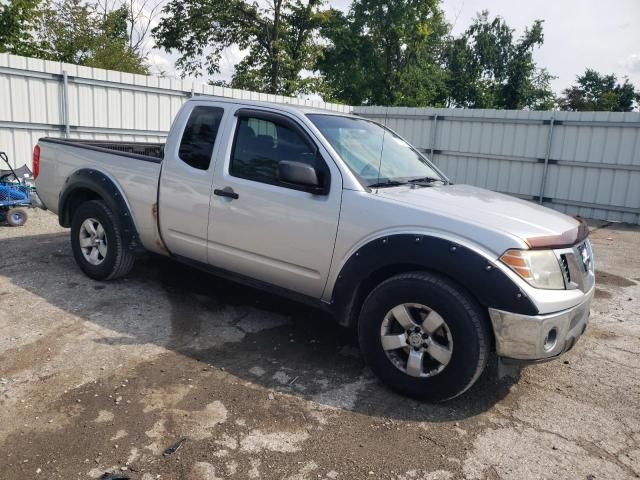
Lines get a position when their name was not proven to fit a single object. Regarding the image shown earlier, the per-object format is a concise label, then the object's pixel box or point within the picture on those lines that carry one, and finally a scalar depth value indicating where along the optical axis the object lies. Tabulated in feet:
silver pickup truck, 10.34
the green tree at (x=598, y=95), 157.22
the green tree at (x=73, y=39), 63.90
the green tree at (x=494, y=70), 129.25
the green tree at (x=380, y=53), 99.40
